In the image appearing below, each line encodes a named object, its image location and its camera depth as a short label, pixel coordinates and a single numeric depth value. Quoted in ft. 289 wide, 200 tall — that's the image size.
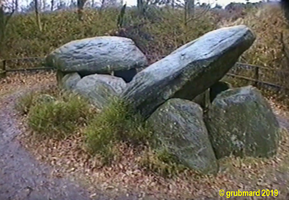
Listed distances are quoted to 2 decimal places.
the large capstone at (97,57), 25.49
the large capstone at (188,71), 16.28
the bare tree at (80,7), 40.96
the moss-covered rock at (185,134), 14.33
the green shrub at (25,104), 21.17
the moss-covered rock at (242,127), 15.67
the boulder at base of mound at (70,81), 24.22
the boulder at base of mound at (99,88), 21.04
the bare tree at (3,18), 34.47
